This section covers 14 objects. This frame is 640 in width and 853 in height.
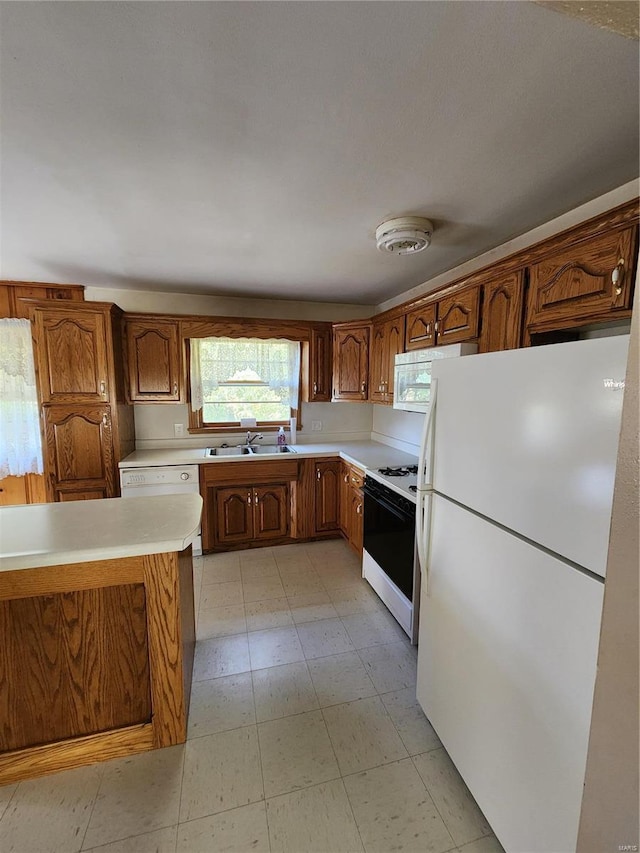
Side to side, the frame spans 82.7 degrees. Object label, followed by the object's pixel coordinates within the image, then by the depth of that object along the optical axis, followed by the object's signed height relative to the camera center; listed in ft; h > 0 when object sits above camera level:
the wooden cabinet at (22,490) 10.68 -3.09
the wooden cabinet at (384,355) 9.78 +0.94
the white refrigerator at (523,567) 3.00 -1.79
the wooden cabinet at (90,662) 4.63 -3.70
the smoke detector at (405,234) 6.14 +2.67
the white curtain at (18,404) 10.25 -0.56
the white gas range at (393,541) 7.12 -3.33
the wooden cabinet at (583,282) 4.34 +1.42
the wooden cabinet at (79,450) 9.39 -1.70
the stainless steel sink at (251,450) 11.65 -2.06
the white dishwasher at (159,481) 9.78 -2.59
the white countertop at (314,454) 9.85 -2.00
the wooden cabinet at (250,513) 10.73 -3.82
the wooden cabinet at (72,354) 9.11 +0.79
